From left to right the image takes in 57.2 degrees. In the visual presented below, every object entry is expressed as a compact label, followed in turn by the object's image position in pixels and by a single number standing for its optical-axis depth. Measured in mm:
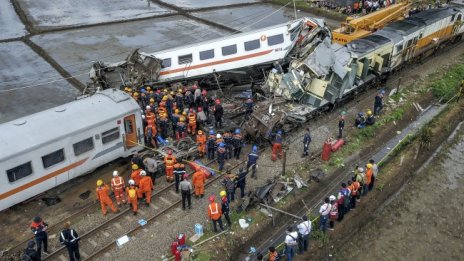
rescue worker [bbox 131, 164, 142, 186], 14023
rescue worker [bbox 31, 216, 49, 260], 11838
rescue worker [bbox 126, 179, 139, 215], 13531
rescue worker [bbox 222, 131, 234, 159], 16750
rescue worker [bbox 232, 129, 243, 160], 16844
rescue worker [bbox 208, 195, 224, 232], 12664
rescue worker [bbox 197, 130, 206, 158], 16750
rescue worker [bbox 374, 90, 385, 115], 20094
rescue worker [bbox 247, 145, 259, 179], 15430
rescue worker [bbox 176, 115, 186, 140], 17656
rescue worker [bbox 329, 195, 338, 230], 13050
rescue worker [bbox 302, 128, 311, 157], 16969
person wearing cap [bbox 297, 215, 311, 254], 12183
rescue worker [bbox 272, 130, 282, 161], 16906
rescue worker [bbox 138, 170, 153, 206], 13828
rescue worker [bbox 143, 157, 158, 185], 14930
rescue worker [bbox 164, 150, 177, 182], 15199
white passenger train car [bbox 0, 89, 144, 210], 13422
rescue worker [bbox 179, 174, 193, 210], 13602
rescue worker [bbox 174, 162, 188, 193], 14438
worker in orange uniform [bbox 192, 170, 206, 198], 14219
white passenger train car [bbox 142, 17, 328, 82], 21672
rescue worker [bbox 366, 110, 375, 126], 19412
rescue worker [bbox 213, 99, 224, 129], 18878
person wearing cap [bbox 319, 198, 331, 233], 12823
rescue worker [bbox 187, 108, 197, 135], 18234
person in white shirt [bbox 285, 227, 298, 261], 11867
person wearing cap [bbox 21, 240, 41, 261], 11016
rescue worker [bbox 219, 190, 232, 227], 12681
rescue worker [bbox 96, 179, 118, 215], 13391
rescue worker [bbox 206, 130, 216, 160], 16594
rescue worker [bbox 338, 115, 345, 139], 18234
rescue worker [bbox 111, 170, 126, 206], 13798
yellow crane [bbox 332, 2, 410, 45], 25641
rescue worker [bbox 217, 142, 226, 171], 15859
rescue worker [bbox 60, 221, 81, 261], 11547
